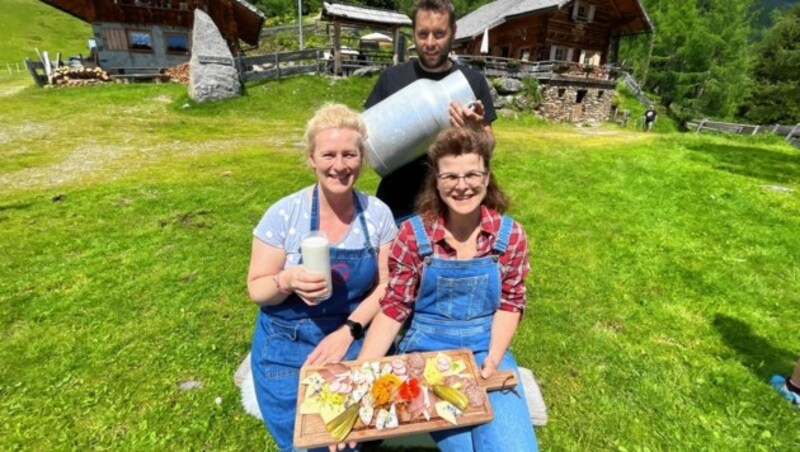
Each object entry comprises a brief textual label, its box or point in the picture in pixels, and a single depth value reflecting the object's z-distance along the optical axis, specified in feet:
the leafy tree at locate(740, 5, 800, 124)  100.94
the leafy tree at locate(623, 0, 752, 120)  103.14
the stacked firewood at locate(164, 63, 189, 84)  60.18
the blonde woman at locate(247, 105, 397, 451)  7.22
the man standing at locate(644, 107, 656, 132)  67.36
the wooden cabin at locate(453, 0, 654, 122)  66.69
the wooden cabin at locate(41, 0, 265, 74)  60.90
